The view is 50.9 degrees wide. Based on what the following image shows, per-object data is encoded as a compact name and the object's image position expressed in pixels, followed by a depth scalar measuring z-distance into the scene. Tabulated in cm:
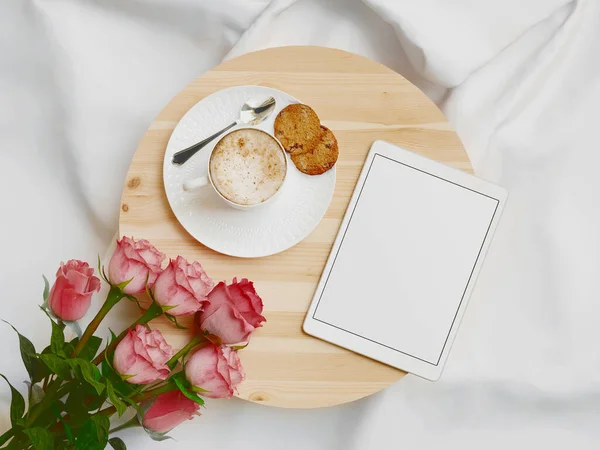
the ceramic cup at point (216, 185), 105
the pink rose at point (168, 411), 83
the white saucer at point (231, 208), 110
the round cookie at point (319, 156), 112
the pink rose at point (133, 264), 84
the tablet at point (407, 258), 112
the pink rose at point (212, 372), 80
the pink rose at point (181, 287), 84
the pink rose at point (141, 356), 77
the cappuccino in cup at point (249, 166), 108
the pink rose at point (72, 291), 81
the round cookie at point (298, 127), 112
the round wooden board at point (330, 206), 109
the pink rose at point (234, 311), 88
